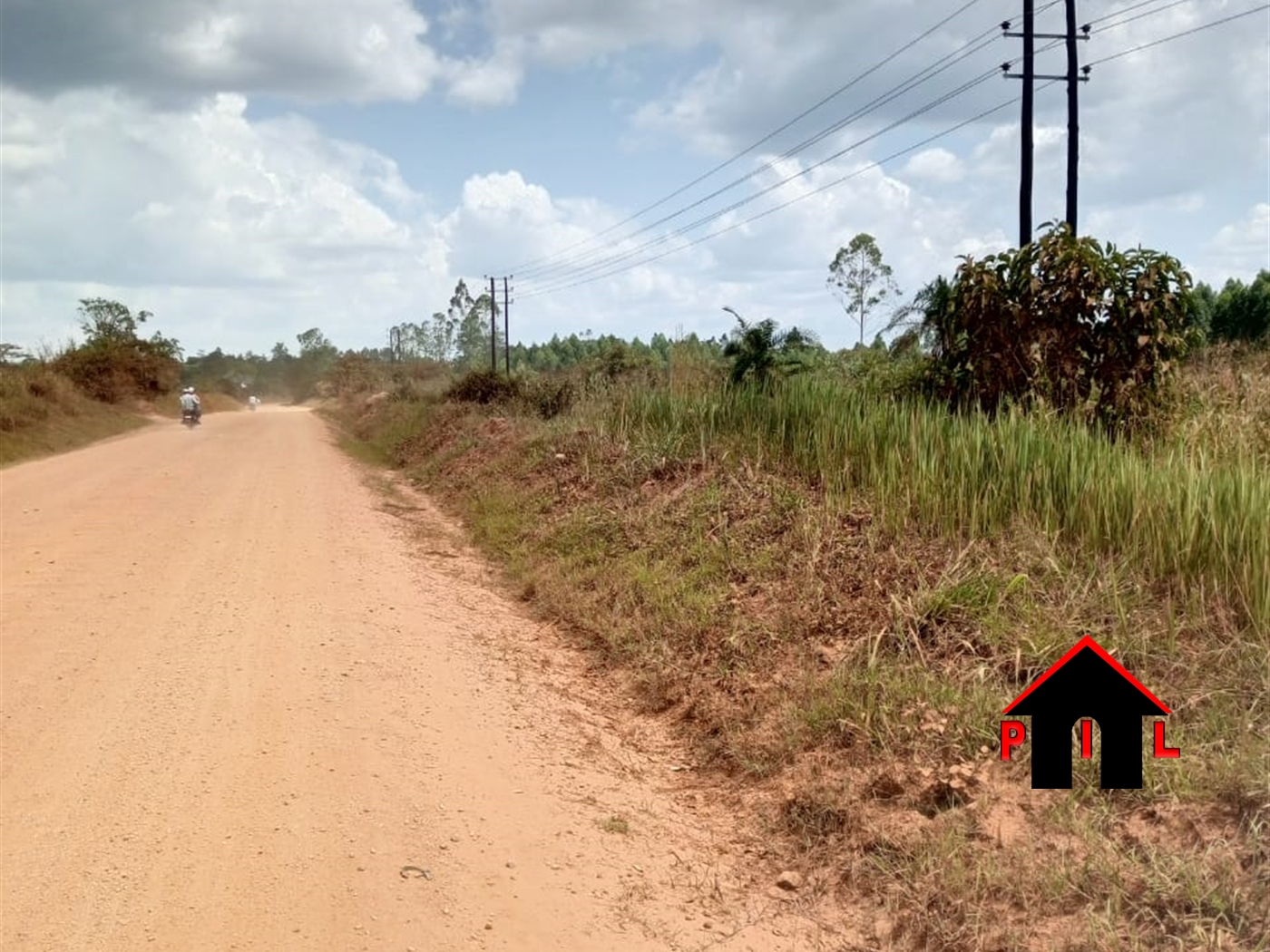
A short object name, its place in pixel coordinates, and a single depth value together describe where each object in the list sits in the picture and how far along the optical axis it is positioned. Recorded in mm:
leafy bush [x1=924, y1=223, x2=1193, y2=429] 7480
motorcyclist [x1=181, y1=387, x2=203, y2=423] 30547
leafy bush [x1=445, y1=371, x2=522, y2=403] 23609
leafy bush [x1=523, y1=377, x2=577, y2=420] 18297
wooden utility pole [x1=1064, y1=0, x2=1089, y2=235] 14984
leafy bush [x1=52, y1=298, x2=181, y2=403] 34062
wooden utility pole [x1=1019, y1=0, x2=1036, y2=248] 14820
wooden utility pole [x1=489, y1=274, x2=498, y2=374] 45688
